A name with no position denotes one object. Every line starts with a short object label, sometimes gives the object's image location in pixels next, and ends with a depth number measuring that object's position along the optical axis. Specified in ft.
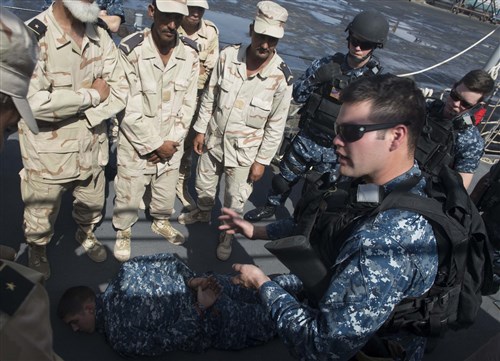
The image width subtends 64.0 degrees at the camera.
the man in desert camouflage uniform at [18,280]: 3.05
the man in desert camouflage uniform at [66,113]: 7.16
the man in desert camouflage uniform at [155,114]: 8.53
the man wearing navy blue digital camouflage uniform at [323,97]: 10.53
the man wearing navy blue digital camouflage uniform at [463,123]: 9.80
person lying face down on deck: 7.50
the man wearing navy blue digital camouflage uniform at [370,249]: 4.74
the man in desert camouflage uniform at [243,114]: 9.17
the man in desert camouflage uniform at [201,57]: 11.37
